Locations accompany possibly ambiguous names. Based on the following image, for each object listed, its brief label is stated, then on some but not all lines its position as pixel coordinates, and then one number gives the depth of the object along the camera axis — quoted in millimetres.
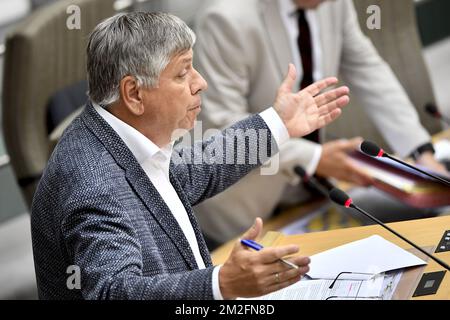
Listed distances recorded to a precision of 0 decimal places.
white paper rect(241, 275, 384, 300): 3172
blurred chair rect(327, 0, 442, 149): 6598
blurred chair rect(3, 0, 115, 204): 5680
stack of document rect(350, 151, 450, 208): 5148
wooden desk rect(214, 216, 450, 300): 3336
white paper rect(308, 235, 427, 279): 3287
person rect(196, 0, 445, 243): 5422
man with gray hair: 2941
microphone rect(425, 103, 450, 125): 6902
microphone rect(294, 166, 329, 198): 5531
